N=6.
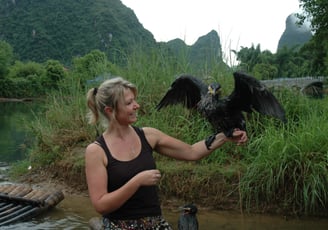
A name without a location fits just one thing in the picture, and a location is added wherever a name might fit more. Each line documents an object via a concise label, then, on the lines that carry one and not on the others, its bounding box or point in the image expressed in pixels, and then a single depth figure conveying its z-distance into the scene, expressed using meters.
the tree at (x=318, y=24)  17.73
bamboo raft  5.35
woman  1.85
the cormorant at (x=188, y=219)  2.77
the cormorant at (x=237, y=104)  2.84
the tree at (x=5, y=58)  41.09
